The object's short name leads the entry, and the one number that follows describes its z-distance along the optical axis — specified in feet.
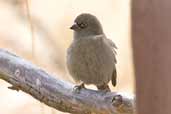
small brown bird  13.39
